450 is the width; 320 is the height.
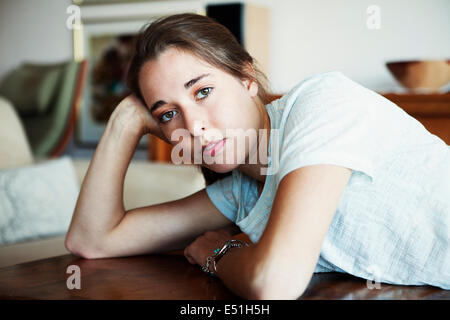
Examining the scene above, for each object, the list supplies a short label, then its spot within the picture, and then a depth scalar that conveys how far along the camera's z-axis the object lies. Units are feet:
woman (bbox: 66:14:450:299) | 2.90
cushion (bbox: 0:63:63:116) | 14.19
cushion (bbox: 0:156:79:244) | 6.82
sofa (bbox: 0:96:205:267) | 7.79
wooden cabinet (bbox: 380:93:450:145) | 8.75
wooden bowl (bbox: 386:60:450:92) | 9.00
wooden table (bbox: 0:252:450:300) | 3.01
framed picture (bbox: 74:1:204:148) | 15.94
